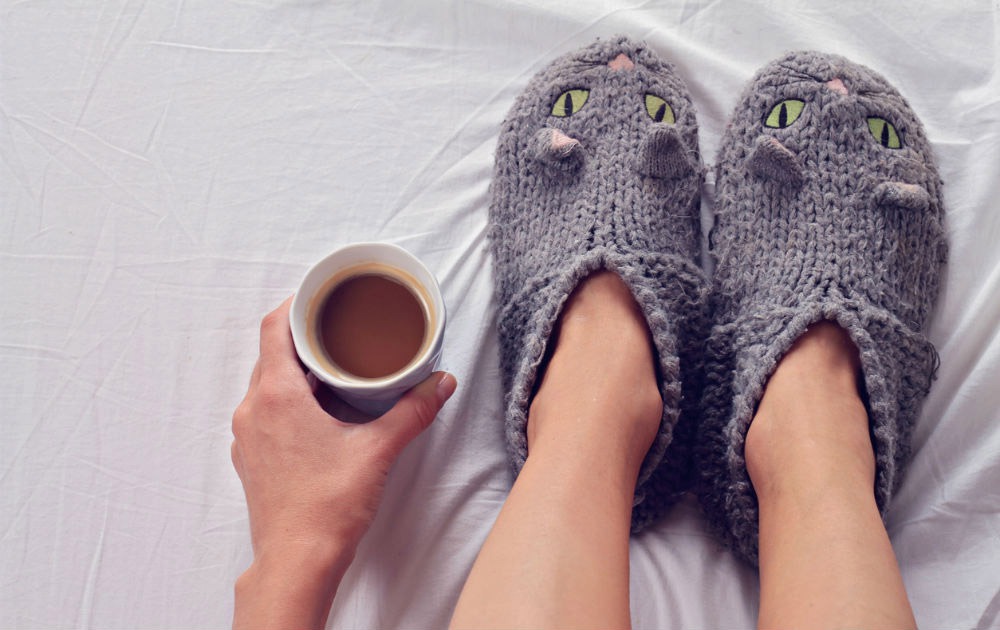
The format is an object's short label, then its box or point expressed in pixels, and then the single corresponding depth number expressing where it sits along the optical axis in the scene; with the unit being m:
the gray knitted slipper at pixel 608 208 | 0.66
